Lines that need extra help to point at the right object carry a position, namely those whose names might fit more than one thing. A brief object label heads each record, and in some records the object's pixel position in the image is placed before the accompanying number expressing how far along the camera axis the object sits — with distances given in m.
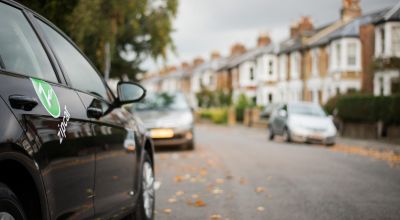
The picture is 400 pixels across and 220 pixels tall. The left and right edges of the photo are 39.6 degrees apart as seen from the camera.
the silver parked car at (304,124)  19.30
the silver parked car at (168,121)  14.55
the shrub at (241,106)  45.97
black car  2.50
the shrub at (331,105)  29.22
